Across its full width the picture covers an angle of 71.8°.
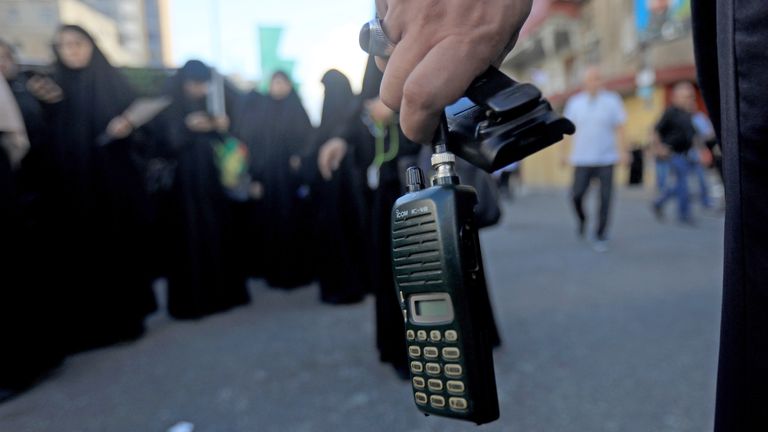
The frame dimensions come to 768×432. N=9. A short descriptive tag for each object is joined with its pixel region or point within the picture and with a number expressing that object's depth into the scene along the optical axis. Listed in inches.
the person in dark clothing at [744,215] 26.0
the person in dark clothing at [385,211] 95.7
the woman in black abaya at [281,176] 194.1
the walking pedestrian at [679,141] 272.7
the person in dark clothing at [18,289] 98.7
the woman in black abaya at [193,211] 150.7
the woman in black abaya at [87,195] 124.6
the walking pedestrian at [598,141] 213.8
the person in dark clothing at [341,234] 151.4
